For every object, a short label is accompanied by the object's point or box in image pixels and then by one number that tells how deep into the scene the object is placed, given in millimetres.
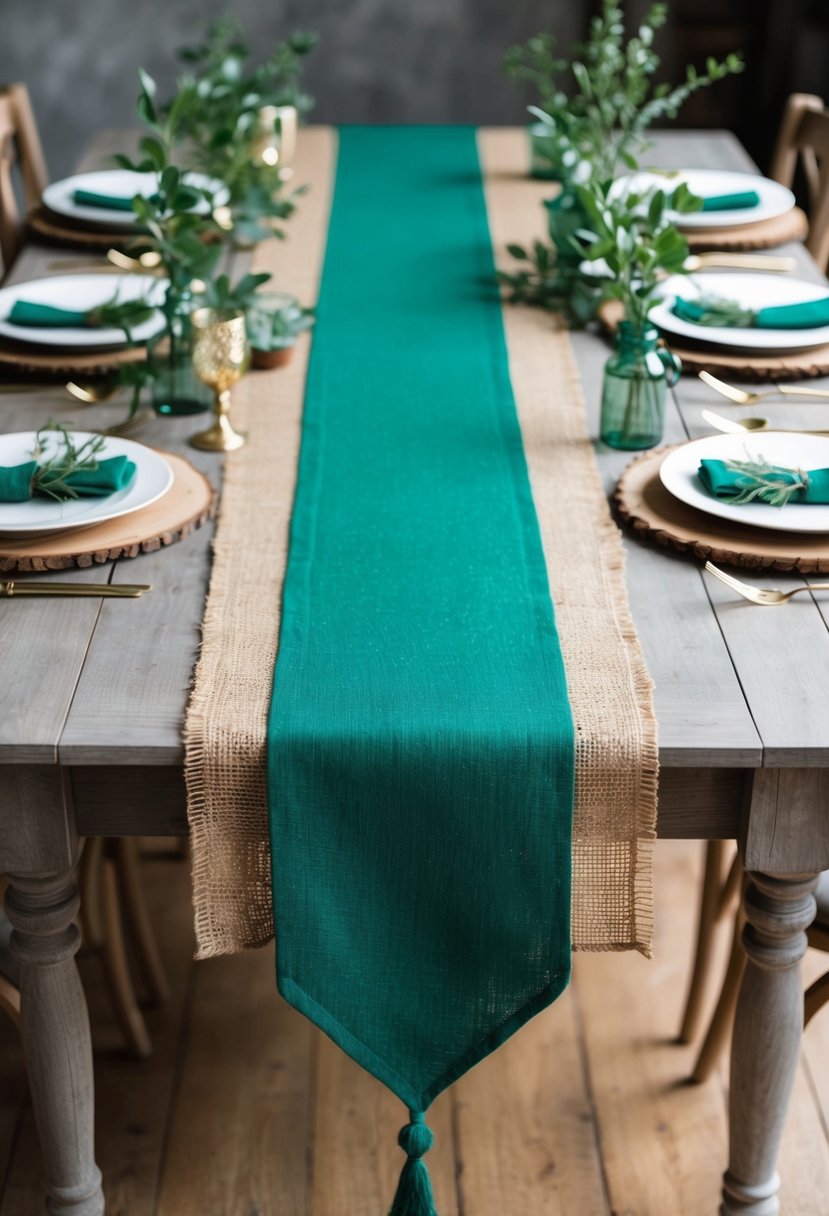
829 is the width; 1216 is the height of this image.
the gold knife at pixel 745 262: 2273
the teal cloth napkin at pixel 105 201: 2443
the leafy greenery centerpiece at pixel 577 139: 2121
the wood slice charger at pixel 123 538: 1452
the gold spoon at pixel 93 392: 1859
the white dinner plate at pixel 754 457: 1477
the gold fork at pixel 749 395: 1836
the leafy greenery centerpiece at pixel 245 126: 2377
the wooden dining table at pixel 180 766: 1215
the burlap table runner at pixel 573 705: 1218
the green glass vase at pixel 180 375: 1826
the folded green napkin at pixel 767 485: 1513
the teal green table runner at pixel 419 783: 1215
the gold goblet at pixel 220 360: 1721
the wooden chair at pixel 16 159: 2656
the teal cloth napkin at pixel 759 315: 1979
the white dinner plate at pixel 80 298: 1942
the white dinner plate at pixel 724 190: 2387
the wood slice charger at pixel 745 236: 2373
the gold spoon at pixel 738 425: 1729
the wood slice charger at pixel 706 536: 1440
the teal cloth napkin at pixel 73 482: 1529
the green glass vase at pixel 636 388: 1680
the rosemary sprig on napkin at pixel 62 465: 1530
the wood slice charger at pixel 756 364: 1893
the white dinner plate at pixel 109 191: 2418
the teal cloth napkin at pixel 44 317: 1978
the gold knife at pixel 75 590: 1413
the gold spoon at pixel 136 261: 2260
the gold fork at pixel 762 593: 1399
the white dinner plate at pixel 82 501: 1475
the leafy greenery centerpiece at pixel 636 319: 1650
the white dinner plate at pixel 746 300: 1929
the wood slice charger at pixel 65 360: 1912
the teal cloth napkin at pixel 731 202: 2432
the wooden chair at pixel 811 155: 2713
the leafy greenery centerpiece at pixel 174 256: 1700
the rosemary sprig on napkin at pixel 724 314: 1990
